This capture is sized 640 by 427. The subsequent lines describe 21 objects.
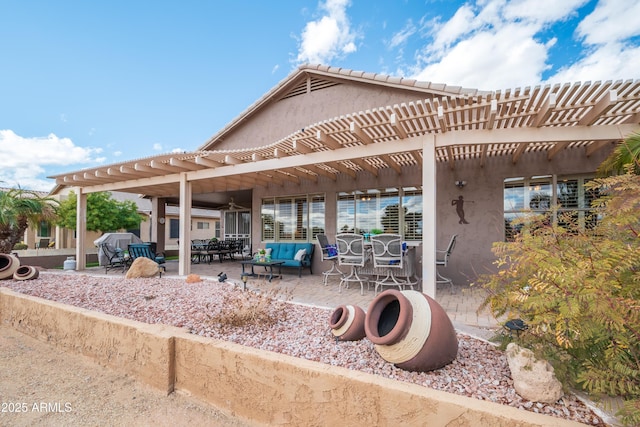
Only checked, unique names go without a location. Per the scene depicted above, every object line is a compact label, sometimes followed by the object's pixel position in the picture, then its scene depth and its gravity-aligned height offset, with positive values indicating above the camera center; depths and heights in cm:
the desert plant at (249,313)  356 -118
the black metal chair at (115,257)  869 -113
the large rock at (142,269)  712 -120
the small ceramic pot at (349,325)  294 -106
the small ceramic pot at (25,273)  684 -125
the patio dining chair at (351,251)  577 -61
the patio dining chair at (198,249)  1120 -110
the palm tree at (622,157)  375 +87
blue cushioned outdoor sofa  785 -95
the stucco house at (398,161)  415 +127
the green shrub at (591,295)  166 -46
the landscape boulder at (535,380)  191 -106
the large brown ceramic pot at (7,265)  680 -107
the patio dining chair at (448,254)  569 -69
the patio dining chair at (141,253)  834 -93
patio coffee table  694 -103
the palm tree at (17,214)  929 +20
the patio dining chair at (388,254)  526 -61
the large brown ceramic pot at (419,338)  227 -93
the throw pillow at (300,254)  793 -92
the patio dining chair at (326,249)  693 -70
